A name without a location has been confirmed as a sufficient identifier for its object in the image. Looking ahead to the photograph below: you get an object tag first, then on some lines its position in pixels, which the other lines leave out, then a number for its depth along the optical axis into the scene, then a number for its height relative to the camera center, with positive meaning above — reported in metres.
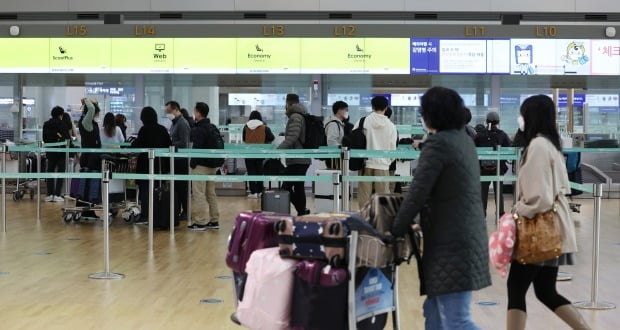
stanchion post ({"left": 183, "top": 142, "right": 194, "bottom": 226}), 11.68 -0.79
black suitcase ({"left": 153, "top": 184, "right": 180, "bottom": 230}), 11.15 -0.79
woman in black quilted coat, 4.06 -0.32
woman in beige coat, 4.64 -0.29
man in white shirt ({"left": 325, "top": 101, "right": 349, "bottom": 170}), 12.01 +0.23
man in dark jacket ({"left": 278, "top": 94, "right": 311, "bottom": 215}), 10.73 +0.13
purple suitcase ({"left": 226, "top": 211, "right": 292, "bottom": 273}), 4.29 -0.46
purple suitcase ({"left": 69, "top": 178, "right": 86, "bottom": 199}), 11.68 -0.60
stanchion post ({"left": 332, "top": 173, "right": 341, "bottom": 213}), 7.39 -0.39
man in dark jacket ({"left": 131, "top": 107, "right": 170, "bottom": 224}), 11.40 +0.07
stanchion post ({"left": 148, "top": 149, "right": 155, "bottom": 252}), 9.31 -0.56
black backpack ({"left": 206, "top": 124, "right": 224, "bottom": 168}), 11.09 +0.07
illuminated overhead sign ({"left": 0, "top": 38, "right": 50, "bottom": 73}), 15.17 +1.54
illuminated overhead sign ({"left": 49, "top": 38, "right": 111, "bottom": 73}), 15.10 +1.54
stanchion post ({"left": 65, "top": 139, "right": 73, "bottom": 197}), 13.52 -0.35
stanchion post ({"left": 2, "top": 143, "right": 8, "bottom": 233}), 10.92 -0.86
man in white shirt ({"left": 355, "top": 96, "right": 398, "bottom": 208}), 10.13 +0.08
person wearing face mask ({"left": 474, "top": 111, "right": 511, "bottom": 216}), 12.16 +0.07
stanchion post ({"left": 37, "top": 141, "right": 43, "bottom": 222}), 11.84 -0.74
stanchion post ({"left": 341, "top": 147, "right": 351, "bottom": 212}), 8.66 -0.26
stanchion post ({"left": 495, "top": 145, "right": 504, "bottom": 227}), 11.34 -0.62
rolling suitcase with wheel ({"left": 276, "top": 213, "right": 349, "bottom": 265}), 3.99 -0.43
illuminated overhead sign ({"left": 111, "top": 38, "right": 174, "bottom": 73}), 15.00 +1.52
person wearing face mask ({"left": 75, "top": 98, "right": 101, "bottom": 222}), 12.93 +0.19
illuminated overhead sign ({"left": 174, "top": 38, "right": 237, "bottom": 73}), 14.90 +1.51
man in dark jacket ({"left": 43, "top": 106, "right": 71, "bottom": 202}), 14.73 +0.11
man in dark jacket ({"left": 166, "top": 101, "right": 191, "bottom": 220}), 11.51 +0.12
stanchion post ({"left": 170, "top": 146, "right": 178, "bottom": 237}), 10.49 -0.75
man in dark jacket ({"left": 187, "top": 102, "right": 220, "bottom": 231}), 10.97 -0.52
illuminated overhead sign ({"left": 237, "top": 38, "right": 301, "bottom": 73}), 14.83 +1.53
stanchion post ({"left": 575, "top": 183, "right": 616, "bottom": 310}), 6.58 -0.87
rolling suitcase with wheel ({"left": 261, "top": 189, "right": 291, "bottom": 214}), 10.20 -0.67
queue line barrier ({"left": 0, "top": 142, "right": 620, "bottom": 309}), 7.69 -0.31
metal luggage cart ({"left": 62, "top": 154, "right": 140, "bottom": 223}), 11.55 -0.77
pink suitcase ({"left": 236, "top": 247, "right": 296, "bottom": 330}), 4.08 -0.70
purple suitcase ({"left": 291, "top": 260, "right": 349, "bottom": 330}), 4.01 -0.72
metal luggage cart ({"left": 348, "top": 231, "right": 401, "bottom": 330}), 3.98 -0.71
